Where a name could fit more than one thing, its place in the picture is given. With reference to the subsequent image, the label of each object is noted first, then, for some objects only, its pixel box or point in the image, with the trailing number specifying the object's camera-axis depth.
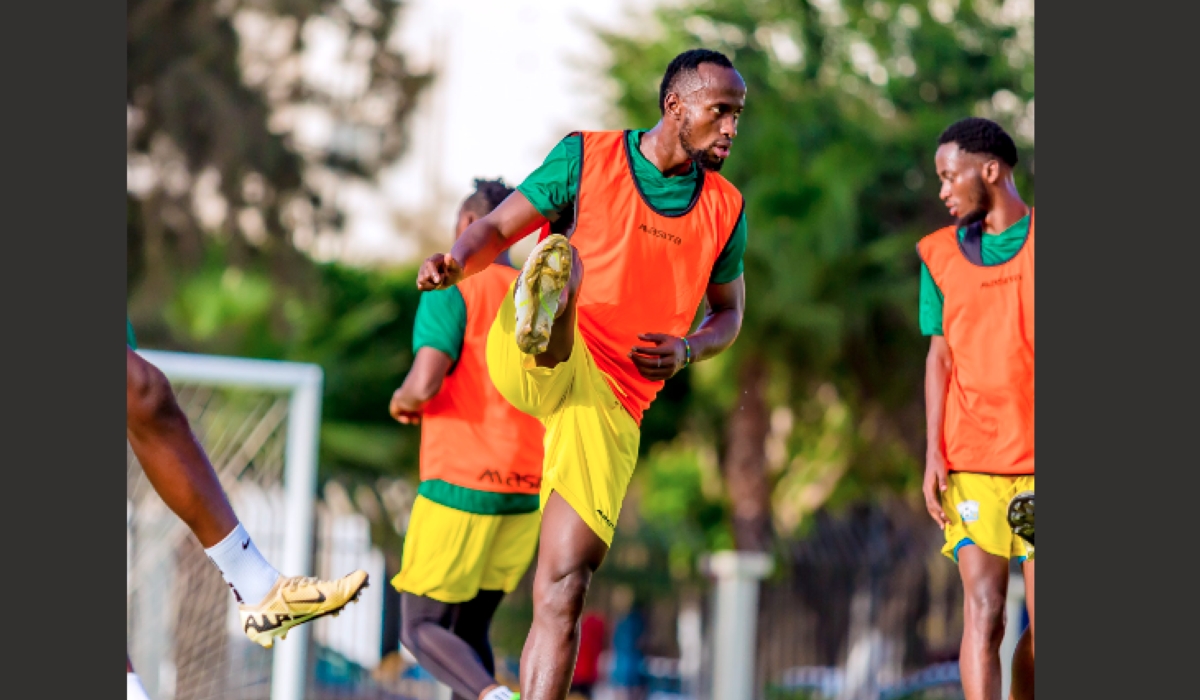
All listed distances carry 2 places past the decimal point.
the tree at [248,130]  34.69
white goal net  15.72
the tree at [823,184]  33.69
